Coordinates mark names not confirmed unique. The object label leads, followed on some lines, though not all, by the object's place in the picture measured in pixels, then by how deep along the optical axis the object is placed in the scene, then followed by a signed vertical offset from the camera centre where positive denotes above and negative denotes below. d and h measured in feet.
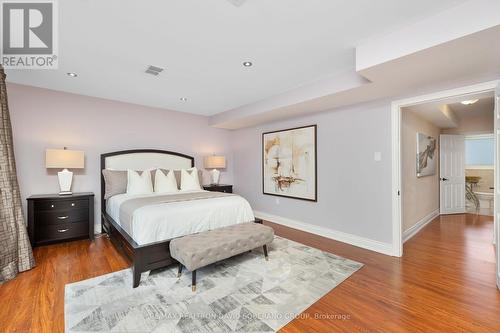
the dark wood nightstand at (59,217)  10.86 -2.59
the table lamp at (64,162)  11.32 +0.23
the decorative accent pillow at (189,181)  14.34 -0.96
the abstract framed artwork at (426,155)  14.21 +0.70
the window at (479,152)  21.18 +1.30
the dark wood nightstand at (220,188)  16.96 -1.69
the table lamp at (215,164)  17.63 +0.16
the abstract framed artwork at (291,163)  13.69 +0.19
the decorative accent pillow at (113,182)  12.60 -0.90
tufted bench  7.30 -2.79
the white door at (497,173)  7.24 -0.27
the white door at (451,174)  18.06 -0.72
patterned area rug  5.75 -4.01
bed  7.88 -2.18
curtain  8.00 -1.83
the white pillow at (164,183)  13.37 -1.01
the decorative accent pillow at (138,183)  12.40 -0.94
